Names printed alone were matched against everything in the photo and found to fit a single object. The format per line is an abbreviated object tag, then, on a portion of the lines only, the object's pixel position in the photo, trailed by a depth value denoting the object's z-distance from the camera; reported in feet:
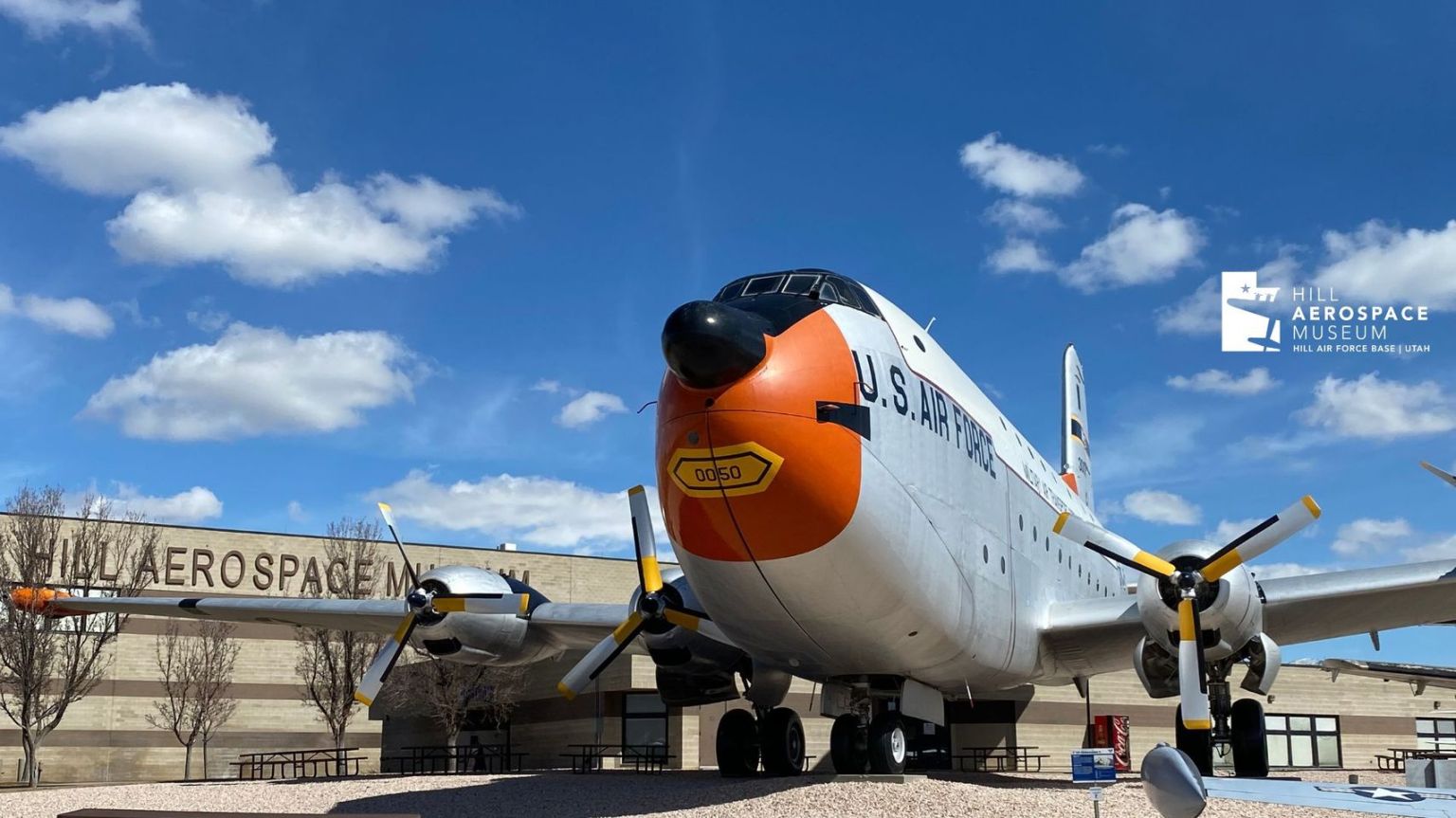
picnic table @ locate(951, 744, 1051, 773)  120.16
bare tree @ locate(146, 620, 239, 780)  139.64
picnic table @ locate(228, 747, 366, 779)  142.20
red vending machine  122.01
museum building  120.98
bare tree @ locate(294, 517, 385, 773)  136.46
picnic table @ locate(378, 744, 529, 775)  138.21
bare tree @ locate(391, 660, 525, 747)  132.26
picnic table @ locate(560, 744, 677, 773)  111.55
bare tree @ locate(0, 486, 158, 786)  119.03
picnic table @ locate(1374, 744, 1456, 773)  135.13
